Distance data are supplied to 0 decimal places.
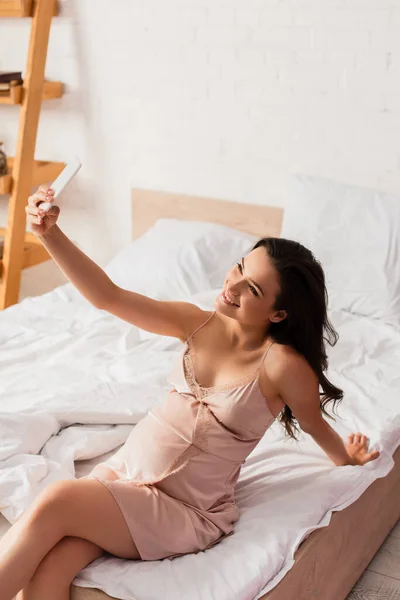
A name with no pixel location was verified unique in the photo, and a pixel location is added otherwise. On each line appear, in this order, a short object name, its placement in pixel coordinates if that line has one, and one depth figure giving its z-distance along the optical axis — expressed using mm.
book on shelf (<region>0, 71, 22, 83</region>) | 3090
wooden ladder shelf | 3104
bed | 1331
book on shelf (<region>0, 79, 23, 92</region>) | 3092
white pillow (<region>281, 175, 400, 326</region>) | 2535
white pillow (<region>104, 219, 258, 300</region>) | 2760
